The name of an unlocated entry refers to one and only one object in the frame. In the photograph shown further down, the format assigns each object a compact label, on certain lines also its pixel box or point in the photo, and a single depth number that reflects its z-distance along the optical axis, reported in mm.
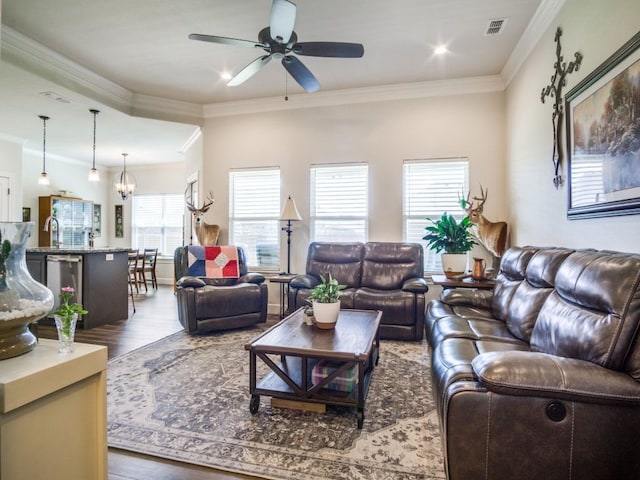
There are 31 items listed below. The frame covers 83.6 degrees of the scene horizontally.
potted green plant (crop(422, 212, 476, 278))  4008
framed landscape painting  1966
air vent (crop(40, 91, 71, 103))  4406
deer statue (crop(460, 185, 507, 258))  4301
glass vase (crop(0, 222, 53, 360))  950
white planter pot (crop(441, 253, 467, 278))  3996
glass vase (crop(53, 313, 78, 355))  1050
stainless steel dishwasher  4328
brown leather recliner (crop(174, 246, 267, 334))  3988
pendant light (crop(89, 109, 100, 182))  5640
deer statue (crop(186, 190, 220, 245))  5539
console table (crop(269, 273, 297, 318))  4518
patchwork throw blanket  4549
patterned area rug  1792
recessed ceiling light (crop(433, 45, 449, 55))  3805
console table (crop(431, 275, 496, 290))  3508
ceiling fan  2543
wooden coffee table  2127
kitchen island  4340
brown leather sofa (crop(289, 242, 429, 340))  3875
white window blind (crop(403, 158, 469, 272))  4730
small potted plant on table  2592
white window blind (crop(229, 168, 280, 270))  5398
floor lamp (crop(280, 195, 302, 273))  4832
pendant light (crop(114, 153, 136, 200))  6516
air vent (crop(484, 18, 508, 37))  3334
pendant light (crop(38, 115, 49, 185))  5448
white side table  832
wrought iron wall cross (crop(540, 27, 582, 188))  2906
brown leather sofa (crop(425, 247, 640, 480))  1299
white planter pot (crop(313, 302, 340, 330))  2590
